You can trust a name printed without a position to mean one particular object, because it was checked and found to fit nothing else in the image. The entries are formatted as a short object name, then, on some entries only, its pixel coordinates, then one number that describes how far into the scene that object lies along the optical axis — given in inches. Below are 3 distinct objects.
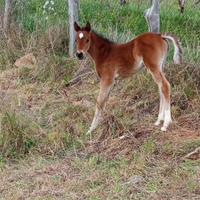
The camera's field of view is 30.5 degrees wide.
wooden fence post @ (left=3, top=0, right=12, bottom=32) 351.7
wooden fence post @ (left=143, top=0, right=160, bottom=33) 253.1
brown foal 194.4
